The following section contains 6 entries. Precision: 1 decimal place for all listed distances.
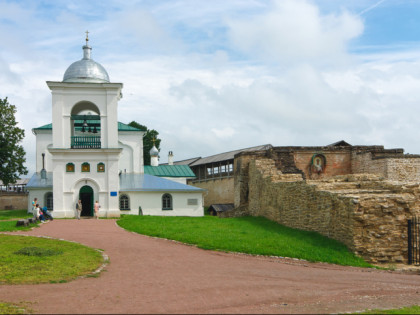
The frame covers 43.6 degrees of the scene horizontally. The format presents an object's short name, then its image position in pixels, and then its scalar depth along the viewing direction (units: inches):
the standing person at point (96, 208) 1226.0
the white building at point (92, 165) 1272.1
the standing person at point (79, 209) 1224.2
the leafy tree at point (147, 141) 2530.5
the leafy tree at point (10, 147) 1526.8
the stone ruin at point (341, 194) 652.7
